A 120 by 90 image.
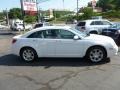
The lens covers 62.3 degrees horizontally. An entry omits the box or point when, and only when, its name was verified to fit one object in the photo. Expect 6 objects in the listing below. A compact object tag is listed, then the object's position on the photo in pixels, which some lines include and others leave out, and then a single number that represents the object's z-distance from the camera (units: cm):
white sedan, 379
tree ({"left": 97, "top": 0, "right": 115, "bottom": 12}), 5714
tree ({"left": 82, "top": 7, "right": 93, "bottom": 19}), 2754
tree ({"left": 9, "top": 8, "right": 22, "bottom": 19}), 4927
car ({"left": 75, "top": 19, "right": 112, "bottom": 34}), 866
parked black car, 607
